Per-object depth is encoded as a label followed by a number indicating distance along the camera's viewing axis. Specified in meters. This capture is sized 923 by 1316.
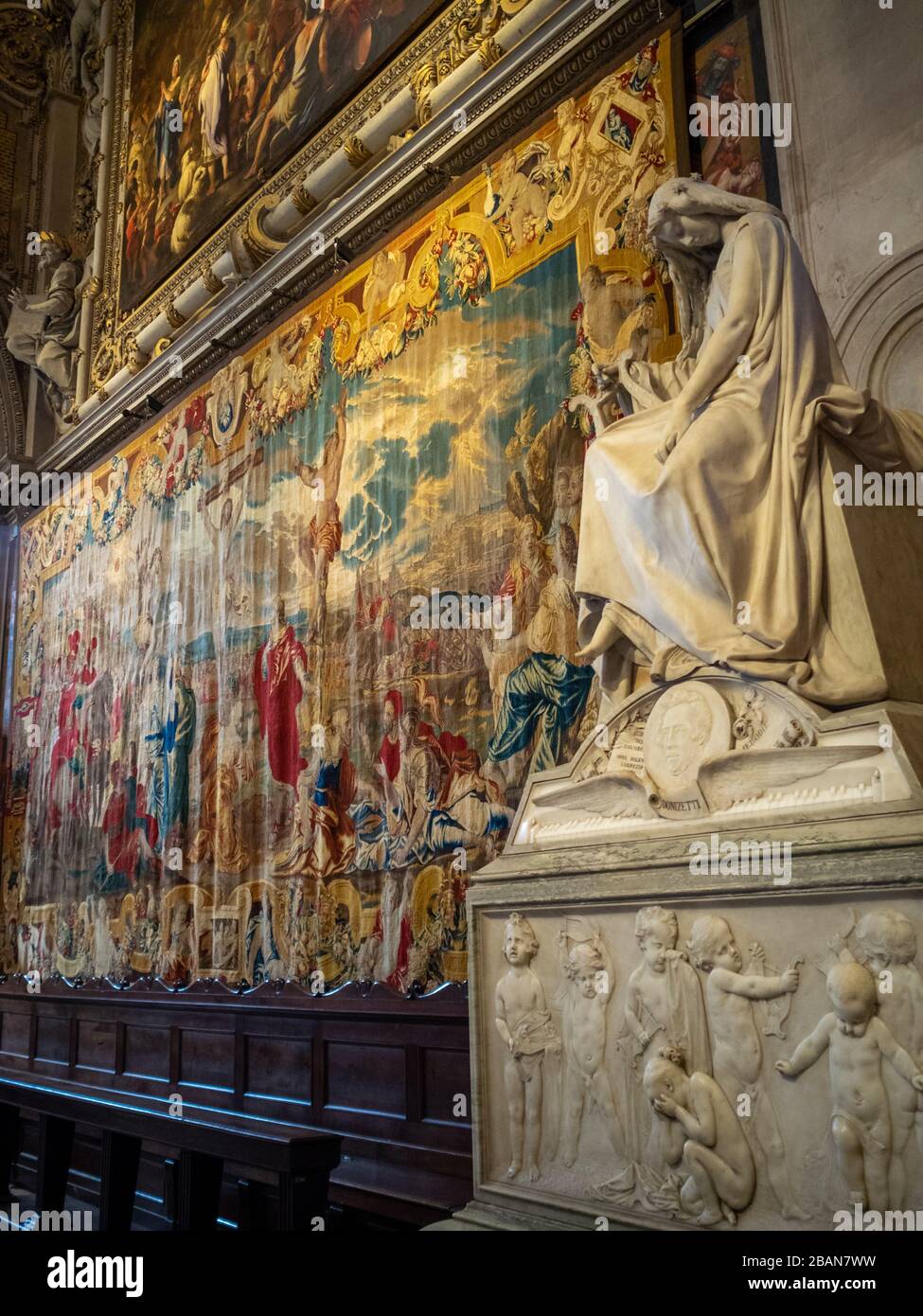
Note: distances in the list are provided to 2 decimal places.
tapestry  6.09
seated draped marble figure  3.55
